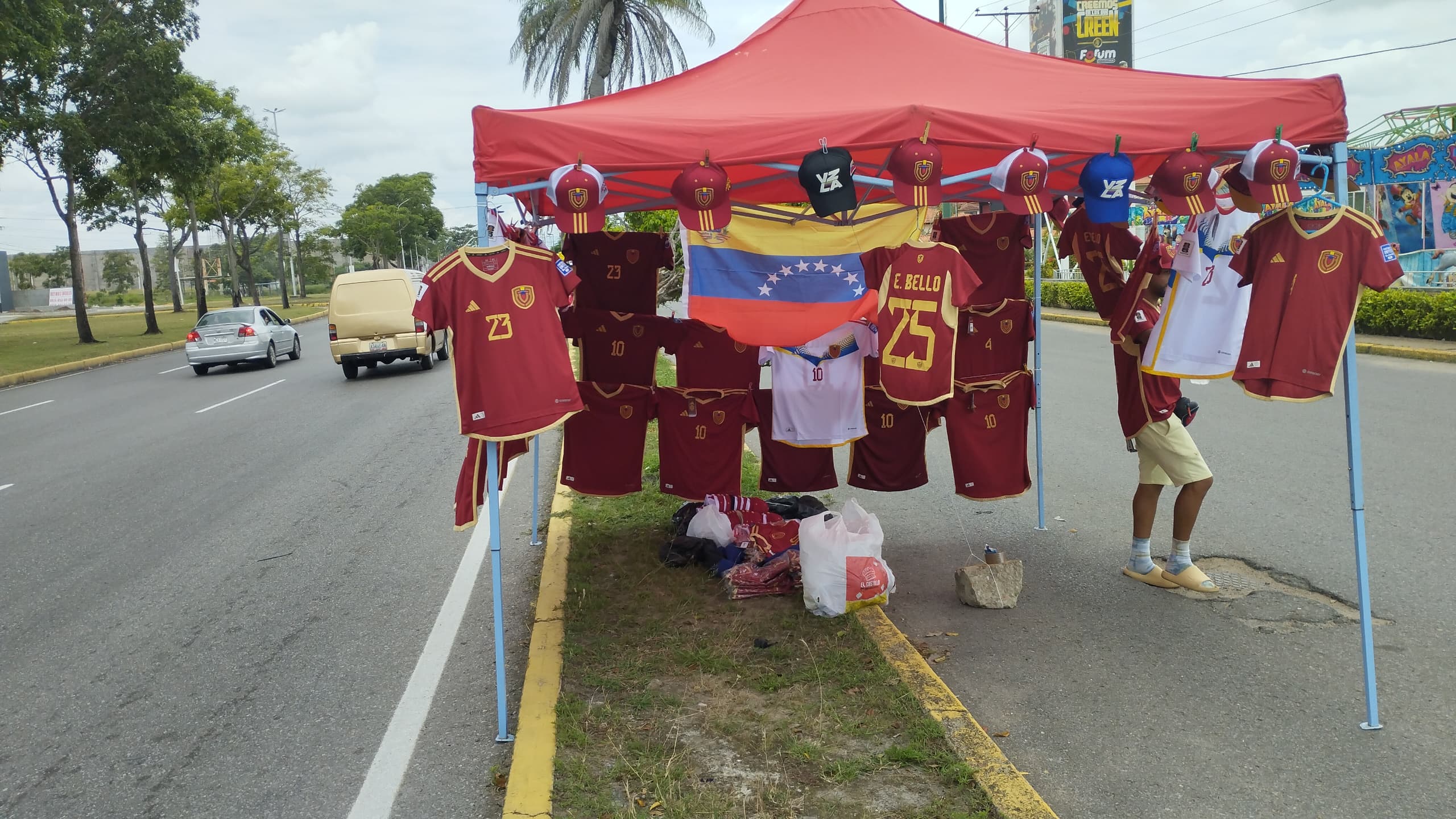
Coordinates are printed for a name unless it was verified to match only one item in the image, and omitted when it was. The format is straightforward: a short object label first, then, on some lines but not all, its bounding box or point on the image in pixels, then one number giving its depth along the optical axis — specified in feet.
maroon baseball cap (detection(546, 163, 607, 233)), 13.34
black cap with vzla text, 13.56
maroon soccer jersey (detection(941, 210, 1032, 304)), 18.69
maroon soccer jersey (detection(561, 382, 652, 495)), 19.62
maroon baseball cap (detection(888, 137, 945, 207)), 13.61
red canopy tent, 13.74
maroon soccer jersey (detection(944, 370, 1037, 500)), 18.78
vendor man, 16.37
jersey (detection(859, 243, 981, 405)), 15.48
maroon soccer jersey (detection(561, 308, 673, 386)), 19.17
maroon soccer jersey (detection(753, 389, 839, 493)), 20.06
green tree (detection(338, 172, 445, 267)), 279.69
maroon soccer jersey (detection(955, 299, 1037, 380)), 18.61
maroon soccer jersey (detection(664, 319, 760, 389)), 18.97
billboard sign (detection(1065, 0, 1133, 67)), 129.39
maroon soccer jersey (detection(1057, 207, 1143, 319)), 17.20
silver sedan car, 68.03
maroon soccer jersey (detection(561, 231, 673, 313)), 19.16
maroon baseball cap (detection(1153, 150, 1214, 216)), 13.52
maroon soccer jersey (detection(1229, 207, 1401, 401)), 12.83
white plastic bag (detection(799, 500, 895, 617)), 16.33
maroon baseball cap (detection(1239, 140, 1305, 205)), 12.93
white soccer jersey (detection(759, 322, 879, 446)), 18.16
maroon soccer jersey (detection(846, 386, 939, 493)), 19.63
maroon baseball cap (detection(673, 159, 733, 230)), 13.80
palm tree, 85.92
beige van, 58.18
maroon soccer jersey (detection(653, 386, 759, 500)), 19.36
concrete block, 16.96
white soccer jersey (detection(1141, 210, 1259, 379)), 14.57
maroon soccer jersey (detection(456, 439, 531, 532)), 14.24
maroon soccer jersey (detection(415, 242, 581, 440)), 13.29
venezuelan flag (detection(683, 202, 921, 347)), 17.10
